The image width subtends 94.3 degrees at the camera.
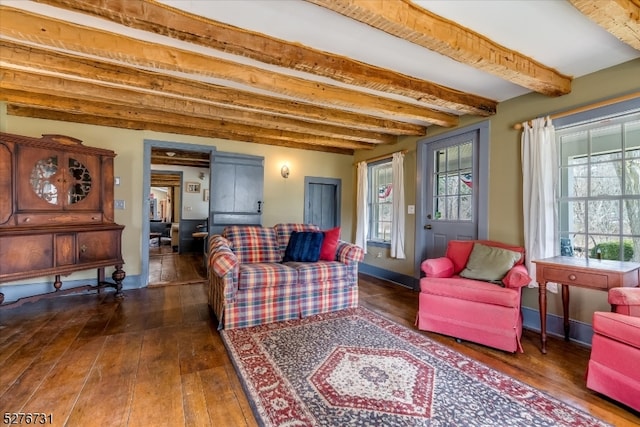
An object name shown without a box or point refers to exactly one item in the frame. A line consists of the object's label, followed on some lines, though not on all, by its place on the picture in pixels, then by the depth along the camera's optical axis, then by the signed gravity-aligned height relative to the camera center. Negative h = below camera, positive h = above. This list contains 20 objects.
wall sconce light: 5.38 +0.77
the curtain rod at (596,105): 2.37 +0.94
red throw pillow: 3.49 -0.39
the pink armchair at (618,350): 1.65 -0.79
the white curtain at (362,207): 5.43 +0.12
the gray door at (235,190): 4.80 +0.39
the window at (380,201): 5.20 +0.24
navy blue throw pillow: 3.41 -0.38
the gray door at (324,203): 5.81 +0.22
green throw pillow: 2.70 -0.45
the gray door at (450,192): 3.67 +0.30
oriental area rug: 1.59 -1.08
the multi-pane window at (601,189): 2.46 +0.24
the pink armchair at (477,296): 2.37 -0.69
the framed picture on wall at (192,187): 7.80 +0.69
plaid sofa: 2.78 -0.68
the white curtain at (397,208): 4.57 +0.10
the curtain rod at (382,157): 4.61 +0.97
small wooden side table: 2.02 -0.43
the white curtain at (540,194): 2.79 +0.20
